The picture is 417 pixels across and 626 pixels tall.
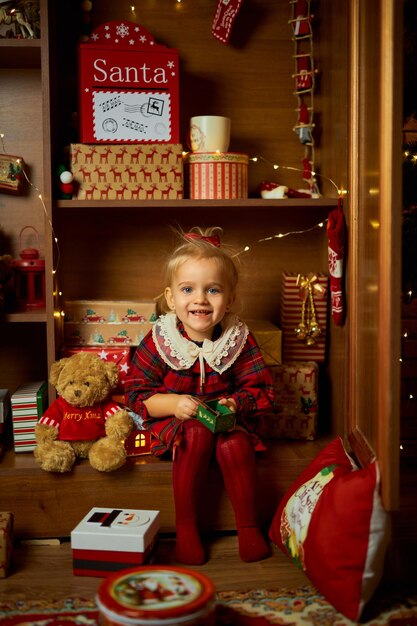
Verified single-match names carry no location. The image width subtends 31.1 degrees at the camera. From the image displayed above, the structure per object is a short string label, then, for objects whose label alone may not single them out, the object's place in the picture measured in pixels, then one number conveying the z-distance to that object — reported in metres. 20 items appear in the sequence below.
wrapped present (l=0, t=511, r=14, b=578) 1.68
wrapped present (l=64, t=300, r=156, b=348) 2.19
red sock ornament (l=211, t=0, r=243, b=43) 2.25
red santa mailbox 2.12
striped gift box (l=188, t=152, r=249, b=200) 2.14
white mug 2.16
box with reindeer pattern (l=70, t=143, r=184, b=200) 2.11
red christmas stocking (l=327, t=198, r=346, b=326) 2.05
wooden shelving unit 1.98
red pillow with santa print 1.50
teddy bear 1.90
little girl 1.85
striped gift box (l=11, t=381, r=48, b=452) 2.02
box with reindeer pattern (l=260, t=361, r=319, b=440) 2.19
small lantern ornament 2.16
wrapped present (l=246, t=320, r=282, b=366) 2.19
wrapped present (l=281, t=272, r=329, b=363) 2.25
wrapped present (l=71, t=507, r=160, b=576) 1.67
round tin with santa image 1.28
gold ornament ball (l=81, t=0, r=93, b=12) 2.23
